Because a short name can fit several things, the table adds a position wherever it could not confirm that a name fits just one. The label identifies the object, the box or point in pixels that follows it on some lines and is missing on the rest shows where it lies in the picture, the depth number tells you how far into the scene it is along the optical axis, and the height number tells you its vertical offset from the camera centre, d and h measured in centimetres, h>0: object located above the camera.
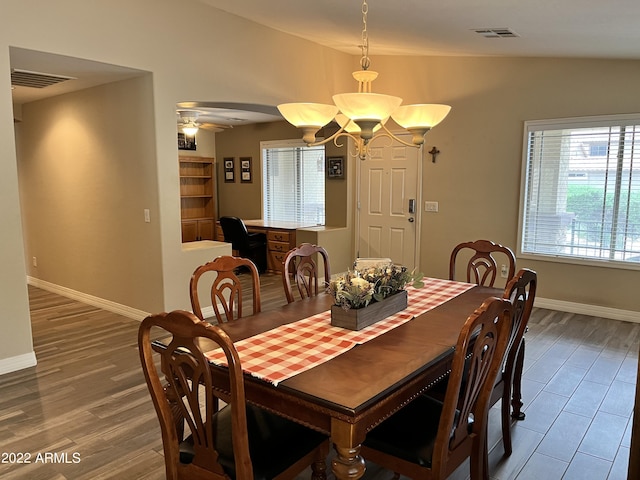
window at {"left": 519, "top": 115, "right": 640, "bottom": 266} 468 -9
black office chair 699 -89
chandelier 237 +37
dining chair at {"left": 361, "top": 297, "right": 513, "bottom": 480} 168 -97
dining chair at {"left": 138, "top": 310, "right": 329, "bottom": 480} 150 -92
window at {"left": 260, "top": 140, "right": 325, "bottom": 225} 780 -1
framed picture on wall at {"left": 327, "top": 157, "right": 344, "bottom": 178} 660 +20
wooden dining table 153 -70
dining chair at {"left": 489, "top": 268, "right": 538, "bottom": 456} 219 -86
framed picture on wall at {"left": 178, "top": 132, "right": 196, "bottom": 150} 836 +68
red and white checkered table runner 179 -69
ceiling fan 563 +79
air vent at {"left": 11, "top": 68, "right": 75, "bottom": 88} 425 +95
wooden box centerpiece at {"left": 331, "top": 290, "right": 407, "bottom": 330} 223 -64
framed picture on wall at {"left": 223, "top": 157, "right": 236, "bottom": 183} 871 +22
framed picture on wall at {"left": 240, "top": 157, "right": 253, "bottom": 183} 848 +20
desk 693 -83
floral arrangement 224 -50
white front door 617 -29
